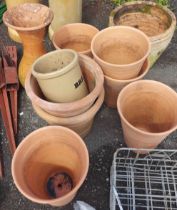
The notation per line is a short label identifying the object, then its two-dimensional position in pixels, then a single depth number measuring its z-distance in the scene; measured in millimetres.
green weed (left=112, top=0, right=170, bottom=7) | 2662
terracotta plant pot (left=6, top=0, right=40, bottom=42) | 2250
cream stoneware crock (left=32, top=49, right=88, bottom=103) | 1504
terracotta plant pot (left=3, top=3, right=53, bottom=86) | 1804
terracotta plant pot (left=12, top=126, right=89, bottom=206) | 1375
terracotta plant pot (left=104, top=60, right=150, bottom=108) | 1798
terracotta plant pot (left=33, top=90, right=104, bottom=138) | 1596
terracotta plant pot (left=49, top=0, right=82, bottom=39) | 2252
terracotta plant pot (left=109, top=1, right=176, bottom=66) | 2025
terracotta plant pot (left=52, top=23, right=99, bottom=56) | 2059
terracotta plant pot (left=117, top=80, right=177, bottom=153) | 1625
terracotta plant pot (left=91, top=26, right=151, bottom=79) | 1750
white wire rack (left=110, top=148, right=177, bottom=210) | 1631
